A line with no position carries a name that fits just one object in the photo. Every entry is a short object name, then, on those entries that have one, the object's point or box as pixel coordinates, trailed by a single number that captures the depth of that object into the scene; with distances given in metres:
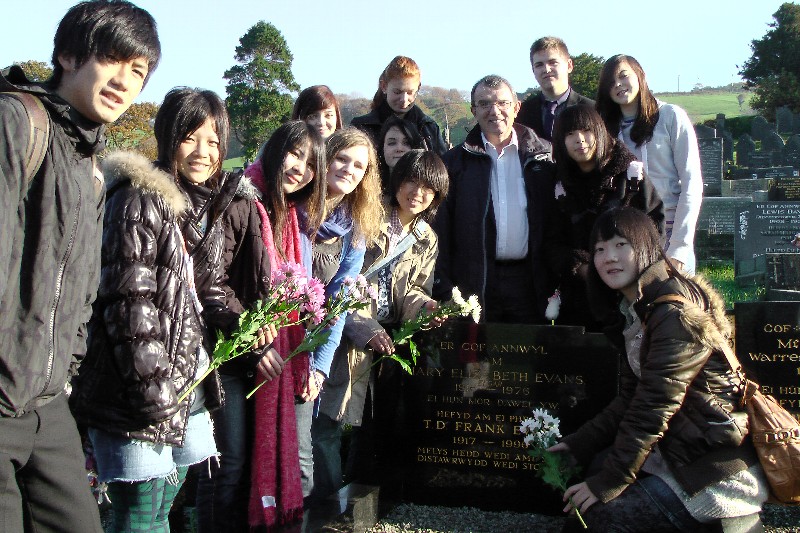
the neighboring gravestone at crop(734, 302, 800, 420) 4.52
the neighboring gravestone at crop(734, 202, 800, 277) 12.11
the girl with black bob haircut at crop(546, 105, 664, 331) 4.56
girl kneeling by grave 3.37
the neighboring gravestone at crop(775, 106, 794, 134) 29.25
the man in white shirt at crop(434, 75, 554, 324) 4.84
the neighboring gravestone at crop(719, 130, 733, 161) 22.91
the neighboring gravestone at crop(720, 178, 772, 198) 17.08
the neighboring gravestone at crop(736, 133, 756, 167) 22.32
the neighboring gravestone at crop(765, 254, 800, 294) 7.55
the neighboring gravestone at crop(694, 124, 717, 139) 17.89
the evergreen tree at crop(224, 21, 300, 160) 35.78
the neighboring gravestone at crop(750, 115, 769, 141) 24.51
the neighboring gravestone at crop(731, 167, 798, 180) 18.81
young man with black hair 1.87
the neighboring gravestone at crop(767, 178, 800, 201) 13.32
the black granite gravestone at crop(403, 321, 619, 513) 4.54
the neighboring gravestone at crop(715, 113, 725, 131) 29.75
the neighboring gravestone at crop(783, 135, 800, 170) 20.23
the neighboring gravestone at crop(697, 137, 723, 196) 16.64
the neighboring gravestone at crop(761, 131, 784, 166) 20.80
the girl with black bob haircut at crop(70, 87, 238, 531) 2.46
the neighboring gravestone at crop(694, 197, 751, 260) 13.40
